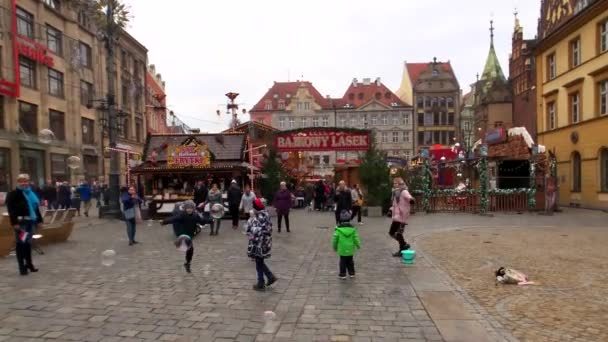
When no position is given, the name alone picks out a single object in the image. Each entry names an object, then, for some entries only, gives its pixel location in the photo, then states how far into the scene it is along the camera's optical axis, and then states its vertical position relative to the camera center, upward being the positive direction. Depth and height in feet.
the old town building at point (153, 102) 180.14 +25.51
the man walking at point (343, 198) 41.70 -3.45
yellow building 79.20 +11.65
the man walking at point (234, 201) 51.52 -4.21
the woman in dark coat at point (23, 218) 27.17 -3.06
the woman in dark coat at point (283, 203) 47.60 -4.20
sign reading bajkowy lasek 75.25 +3.51
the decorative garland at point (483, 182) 70.28 -3.60
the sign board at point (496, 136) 79.46 +3.87
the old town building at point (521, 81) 139.23 +24.57
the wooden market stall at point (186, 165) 66.44 -0.18
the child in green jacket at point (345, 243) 25.91 -4.59
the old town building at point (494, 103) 169.48 +20.63
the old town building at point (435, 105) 256.32 +30.17
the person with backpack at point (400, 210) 32.86 -3.58
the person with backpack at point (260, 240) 23.71 -3.99
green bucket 30.17 -6.25
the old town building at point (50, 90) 92.38 +17.80
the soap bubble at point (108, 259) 28.84 -6.15
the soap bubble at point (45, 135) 62.34 +4.17
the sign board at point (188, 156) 67.05 +1.15
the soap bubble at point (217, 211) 36.81 -3.86
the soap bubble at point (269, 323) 17.47 -6.28
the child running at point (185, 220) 28.91 -3.50
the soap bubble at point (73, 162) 75.56 +0.62
